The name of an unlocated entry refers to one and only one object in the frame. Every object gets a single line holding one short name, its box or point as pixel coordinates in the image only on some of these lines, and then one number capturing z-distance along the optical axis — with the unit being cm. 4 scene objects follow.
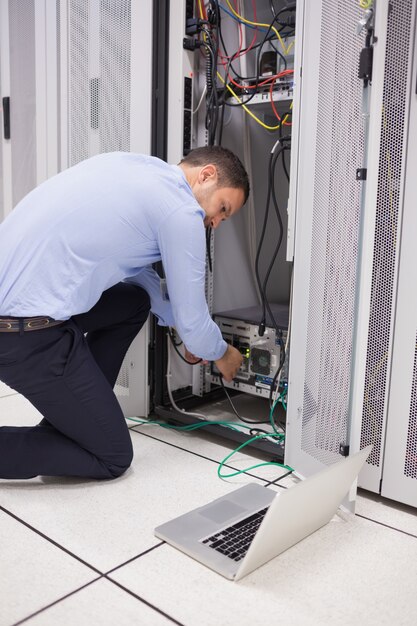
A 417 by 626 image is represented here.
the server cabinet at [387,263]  154
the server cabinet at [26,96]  262
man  172
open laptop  136
